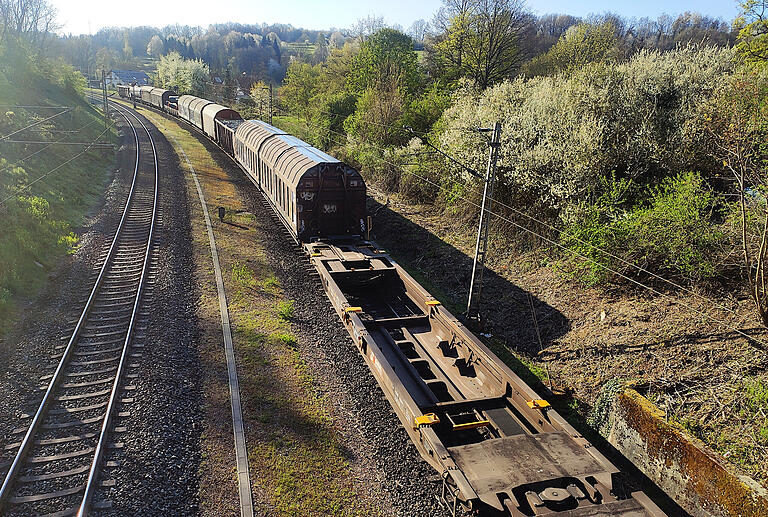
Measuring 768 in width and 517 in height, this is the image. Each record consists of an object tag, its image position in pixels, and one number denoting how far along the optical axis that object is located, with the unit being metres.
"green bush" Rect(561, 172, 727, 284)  11.46
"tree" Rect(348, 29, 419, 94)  39.62
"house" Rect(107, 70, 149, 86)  114.42
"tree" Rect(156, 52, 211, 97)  79.88
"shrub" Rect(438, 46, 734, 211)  15.02
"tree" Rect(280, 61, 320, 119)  49.42
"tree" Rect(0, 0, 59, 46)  48.58
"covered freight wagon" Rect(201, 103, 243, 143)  37.69
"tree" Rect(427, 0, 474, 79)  32.34
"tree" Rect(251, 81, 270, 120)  57.28
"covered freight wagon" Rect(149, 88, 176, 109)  61.78
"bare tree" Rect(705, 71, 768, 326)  9.07
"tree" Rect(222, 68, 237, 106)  81.71
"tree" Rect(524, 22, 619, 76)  35.48
